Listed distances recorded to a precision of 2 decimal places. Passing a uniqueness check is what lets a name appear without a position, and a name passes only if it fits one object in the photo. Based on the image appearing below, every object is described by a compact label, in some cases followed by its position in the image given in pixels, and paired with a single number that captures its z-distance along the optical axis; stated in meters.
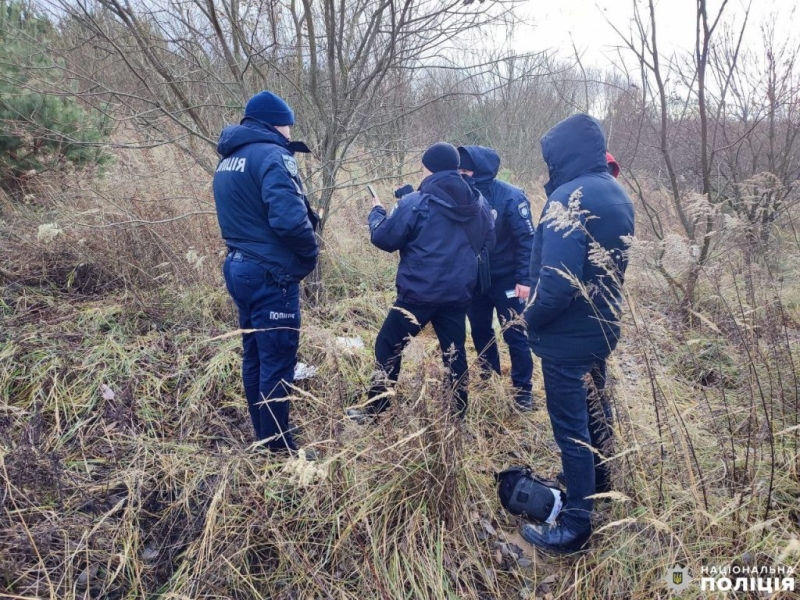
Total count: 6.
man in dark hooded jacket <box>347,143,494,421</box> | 2.93
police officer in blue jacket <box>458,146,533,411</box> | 3.39
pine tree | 4.70
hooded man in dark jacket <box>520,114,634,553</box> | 2.02
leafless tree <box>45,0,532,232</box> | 3.70
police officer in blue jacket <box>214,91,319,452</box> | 2.58
